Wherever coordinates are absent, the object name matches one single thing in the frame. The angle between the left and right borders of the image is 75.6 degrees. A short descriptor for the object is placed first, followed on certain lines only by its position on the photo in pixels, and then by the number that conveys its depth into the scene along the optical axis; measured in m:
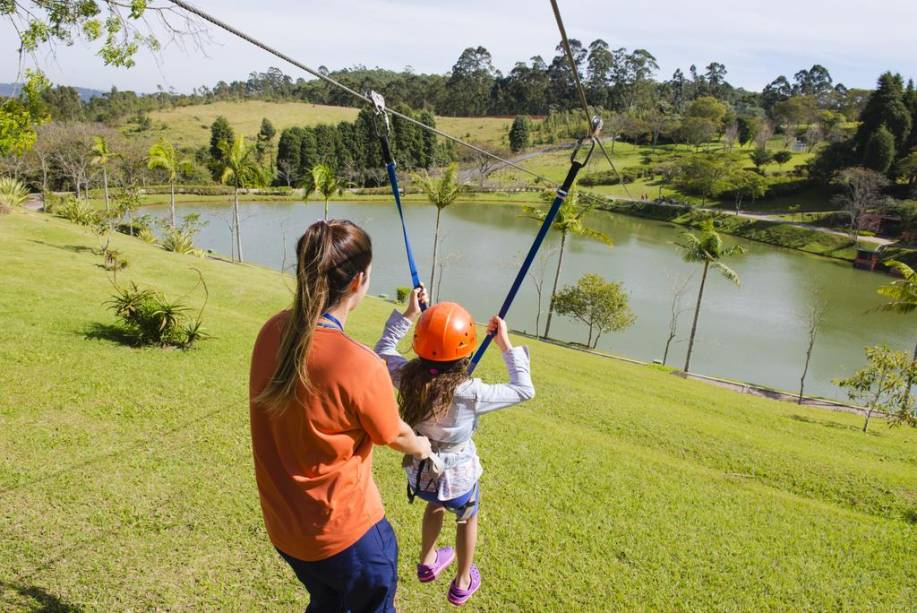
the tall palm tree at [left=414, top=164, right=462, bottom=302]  21.42
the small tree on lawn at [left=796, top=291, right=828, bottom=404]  20.42
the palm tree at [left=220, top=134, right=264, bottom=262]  25.15
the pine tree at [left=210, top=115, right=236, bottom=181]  51.75
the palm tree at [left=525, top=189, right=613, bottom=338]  22.02
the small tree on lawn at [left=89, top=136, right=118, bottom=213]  27.12
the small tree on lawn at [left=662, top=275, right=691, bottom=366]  21.62
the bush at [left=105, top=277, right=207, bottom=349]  7.91
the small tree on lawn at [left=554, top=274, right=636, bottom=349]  22.05
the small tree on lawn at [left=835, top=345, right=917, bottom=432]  11.87
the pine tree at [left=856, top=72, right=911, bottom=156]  49.22
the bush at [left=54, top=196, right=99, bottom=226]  19.22
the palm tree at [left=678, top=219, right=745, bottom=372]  20.48
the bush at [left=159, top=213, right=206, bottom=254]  20.55
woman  1.71
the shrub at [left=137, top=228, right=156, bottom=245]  21.94
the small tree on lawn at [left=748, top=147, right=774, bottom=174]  60.69
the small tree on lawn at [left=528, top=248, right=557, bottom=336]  27.93
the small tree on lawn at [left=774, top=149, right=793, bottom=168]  61.44
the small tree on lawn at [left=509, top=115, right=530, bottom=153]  76.88
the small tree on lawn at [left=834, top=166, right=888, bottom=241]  45.38
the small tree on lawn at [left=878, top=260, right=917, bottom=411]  14.52
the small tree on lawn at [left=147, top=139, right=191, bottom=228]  24.00
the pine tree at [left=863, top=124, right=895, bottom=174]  48.26
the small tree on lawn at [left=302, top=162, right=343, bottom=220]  25.02
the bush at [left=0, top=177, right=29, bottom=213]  18.15
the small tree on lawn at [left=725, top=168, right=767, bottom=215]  53.38
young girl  2.57
